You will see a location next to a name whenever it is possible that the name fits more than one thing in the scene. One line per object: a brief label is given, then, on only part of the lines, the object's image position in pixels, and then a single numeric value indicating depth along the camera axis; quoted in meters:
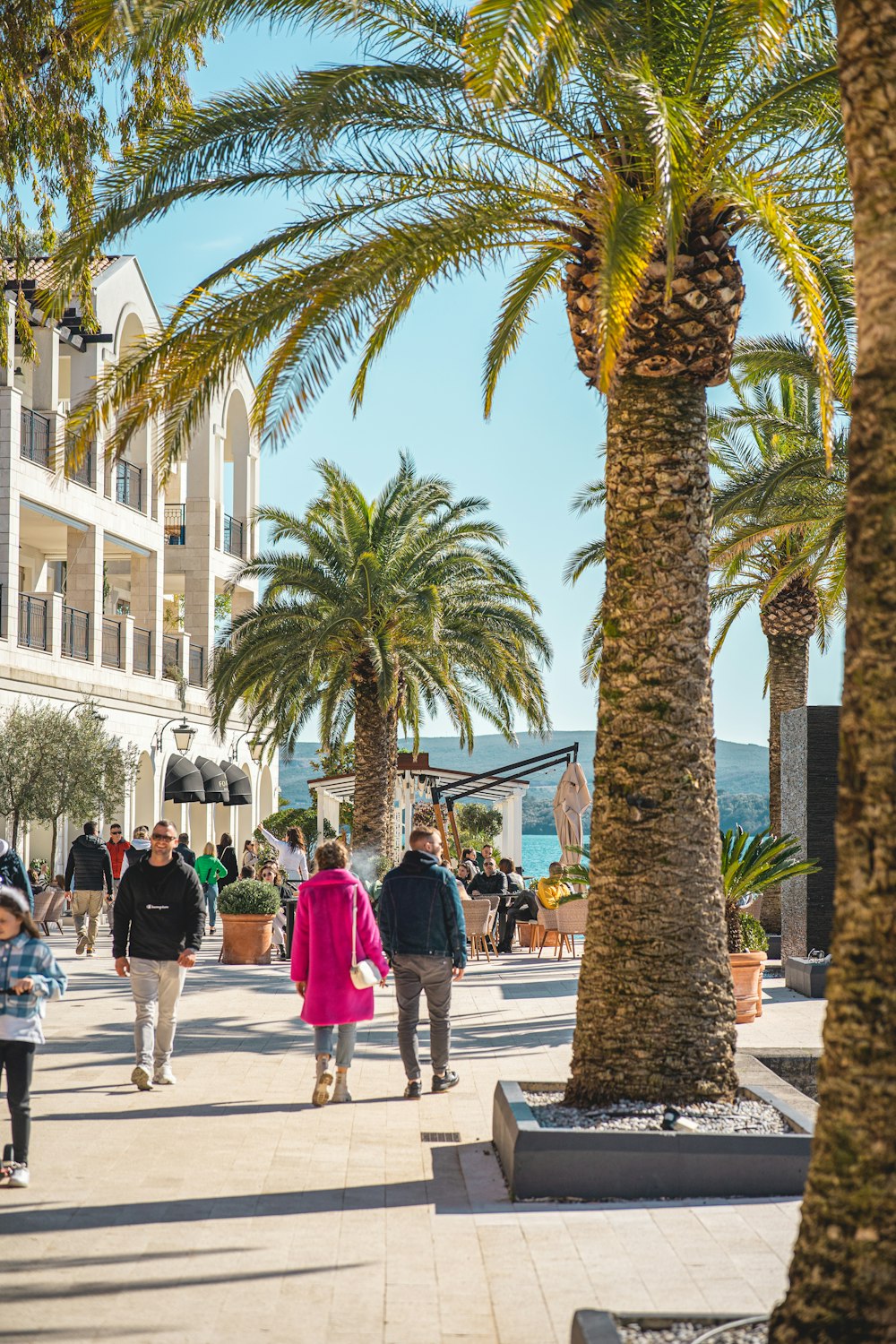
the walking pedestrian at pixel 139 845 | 23.44
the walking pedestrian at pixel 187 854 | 20.77
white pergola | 28.83
